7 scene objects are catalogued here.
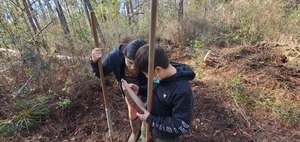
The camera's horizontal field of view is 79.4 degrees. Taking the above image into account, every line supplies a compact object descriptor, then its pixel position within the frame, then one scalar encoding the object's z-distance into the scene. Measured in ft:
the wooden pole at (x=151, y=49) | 2.52
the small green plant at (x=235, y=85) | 10.02
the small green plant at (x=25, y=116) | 8.11
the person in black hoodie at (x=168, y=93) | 3.41
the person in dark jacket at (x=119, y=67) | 5.35
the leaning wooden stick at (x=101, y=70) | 4.41
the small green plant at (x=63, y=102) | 9.14
